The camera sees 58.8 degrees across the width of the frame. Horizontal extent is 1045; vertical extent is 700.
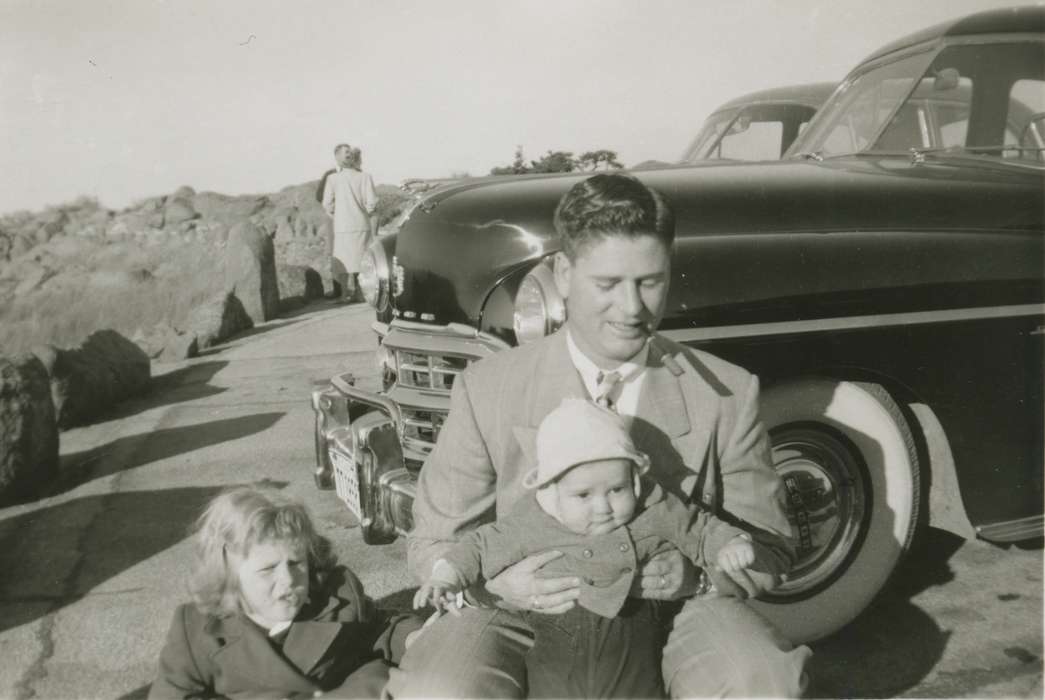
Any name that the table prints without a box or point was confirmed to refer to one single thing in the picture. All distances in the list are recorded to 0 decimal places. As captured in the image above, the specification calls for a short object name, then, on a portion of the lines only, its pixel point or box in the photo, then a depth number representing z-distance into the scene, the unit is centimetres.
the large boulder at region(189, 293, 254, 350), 895
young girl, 223
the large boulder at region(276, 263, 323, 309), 1192
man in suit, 202
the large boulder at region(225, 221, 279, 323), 1047
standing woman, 930
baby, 193
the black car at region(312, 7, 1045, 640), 286
